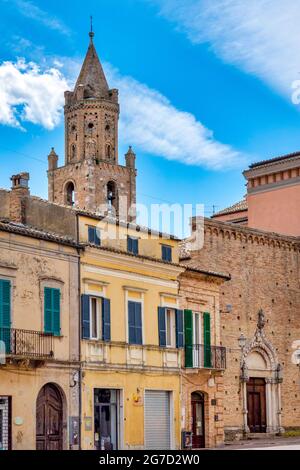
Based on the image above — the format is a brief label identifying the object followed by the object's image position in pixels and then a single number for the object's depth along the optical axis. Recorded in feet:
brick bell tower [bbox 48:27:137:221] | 347.15
